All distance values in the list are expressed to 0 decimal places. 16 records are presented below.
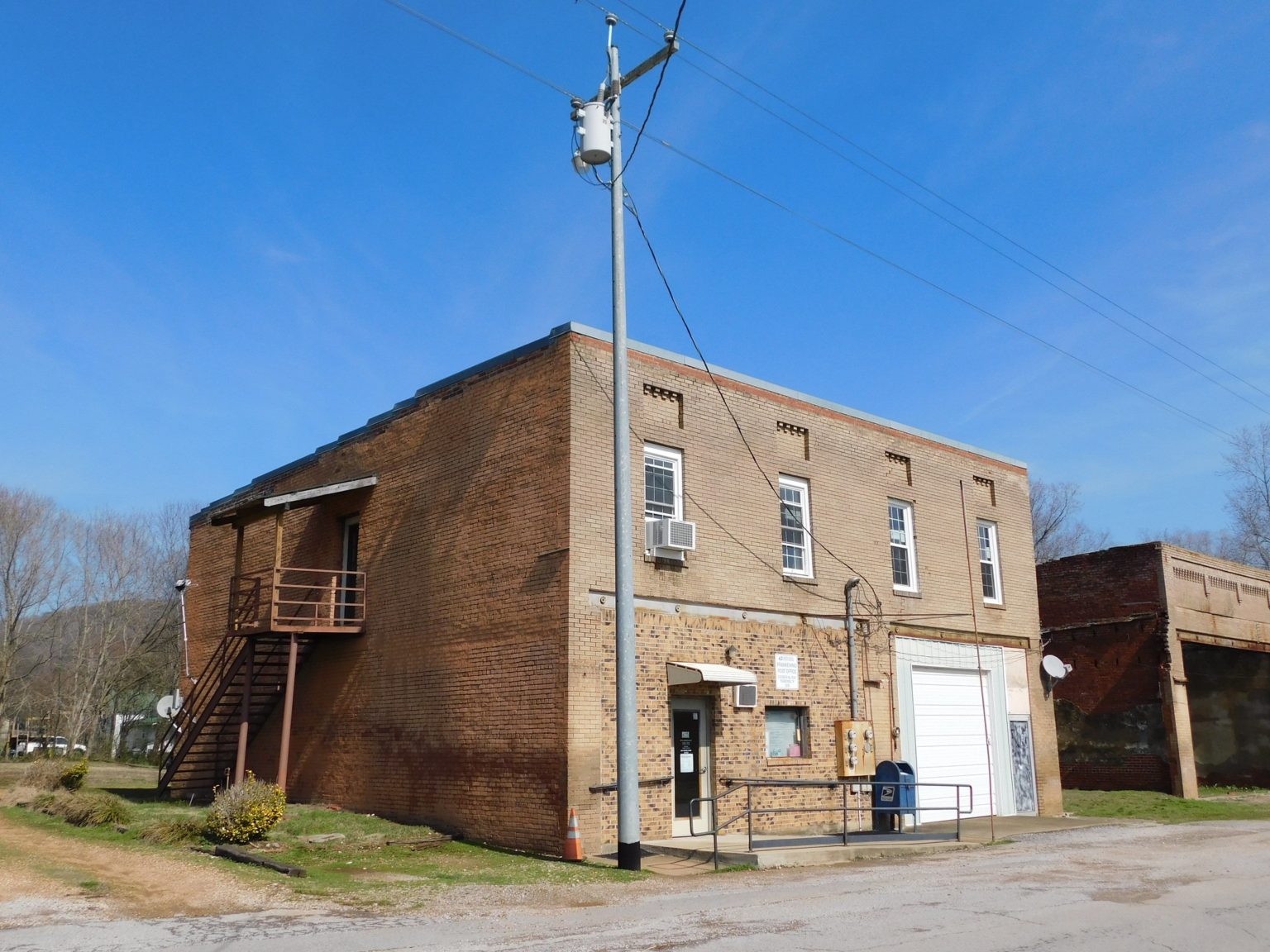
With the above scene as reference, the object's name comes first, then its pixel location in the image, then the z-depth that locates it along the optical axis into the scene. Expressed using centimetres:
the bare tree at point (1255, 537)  5434
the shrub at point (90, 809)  1800
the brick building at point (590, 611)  1706
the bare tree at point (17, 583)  4988
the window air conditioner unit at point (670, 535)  1775
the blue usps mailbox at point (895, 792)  1856
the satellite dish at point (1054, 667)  2566
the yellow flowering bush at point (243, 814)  1548
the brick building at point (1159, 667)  2903
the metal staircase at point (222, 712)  2112
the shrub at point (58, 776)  2223
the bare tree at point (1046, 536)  5838
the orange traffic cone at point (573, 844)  1522
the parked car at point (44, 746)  4534
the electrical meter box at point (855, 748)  1998
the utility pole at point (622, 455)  1383
